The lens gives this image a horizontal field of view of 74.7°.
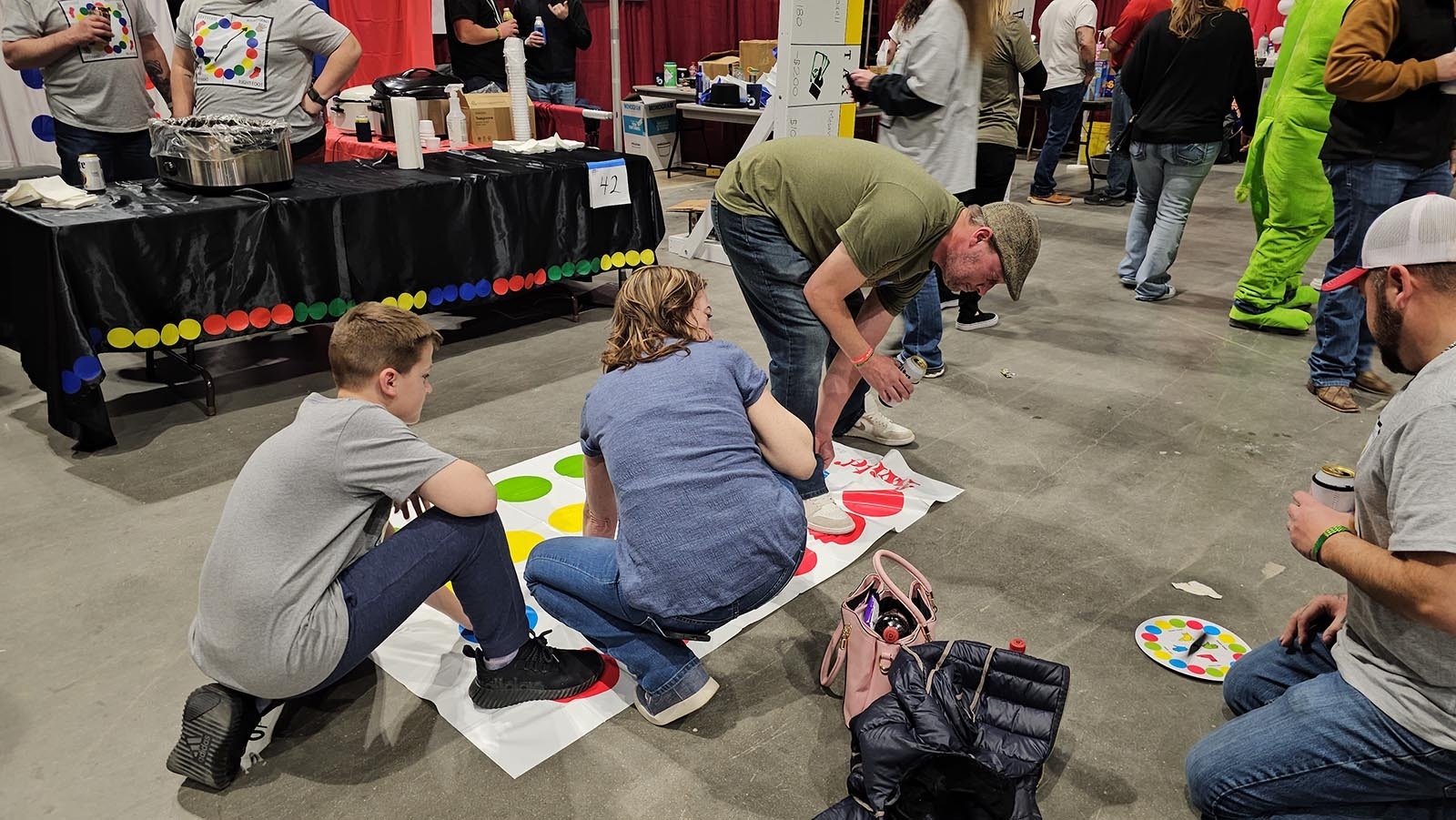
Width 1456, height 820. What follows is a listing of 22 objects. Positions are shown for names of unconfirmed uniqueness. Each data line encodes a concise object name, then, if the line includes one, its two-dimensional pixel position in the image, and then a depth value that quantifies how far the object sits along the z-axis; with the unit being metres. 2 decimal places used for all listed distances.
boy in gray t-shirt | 1.61
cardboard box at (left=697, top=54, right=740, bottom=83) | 7.84
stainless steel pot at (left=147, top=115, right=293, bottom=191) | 3.30
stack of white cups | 4.38
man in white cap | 1.32
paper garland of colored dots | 3.12
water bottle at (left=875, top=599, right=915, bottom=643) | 1.93
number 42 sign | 4.18
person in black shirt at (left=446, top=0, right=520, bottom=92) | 5.71
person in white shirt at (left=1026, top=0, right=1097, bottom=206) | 7.20
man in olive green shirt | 2.18
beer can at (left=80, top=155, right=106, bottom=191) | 3.24
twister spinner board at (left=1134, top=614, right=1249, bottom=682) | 2.11
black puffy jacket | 1.56
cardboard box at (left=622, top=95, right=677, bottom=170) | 8.06
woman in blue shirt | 1.73
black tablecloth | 2.95
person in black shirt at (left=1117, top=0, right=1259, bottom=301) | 4.41
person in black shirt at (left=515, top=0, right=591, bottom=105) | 6.35
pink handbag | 1.86
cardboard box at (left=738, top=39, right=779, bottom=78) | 7.67
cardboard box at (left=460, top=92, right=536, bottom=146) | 4.54
